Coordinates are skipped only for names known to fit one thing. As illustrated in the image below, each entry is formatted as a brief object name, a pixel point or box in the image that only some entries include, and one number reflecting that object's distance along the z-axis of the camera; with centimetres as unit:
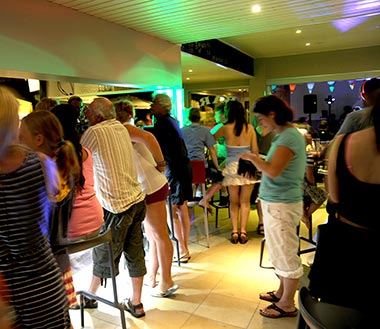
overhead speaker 915
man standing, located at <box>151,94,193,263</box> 286
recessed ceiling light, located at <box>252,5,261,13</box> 331
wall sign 531
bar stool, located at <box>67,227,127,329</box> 177
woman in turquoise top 202
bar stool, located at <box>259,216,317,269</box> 293
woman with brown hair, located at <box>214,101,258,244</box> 373
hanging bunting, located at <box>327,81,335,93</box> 922
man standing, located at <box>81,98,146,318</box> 208
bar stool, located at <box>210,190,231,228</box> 441
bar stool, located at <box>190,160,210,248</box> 349
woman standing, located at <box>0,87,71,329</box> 101
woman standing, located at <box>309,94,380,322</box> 113
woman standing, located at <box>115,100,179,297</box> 242
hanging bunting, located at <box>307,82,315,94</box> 875
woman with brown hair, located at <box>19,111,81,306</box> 148
